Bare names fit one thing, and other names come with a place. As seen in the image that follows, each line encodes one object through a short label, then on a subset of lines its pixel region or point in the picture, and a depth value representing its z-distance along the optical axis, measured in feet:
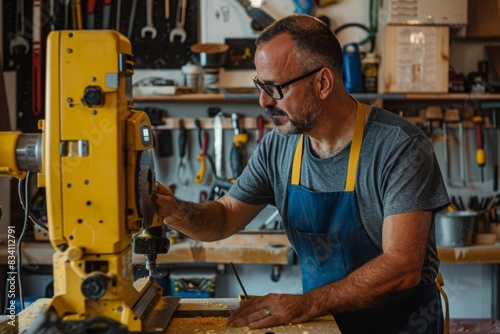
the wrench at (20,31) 14.24
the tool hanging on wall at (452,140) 13.97
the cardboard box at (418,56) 13.12
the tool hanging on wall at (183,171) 14.56
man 5.91
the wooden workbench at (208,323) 5.29
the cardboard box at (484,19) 13.75
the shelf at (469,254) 12.55
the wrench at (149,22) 14.20
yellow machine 4.66
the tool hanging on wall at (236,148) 13.99
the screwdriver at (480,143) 13.85
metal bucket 12.62
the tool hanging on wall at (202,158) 14.16
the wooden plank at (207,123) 14.17
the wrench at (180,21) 14.14
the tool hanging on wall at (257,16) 13.79
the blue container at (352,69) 13.50
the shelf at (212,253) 12.74
